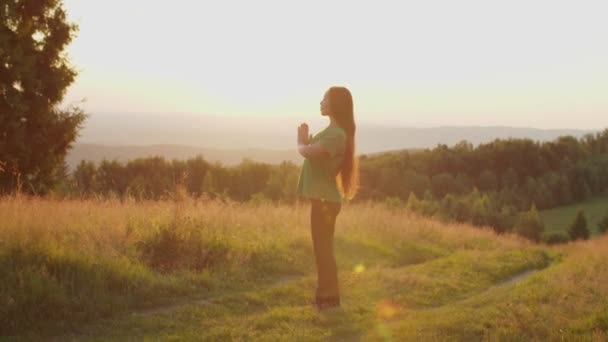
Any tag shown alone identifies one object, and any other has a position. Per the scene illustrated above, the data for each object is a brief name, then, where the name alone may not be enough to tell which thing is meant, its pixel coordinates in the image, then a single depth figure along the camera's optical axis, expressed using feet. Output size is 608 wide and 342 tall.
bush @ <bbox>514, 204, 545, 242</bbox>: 266.16
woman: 26.23
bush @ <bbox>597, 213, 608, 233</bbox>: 266.10
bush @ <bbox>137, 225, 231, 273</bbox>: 31.91
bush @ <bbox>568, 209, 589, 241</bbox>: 265.34
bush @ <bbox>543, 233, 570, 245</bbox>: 259.49
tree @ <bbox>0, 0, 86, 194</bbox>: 61.00
